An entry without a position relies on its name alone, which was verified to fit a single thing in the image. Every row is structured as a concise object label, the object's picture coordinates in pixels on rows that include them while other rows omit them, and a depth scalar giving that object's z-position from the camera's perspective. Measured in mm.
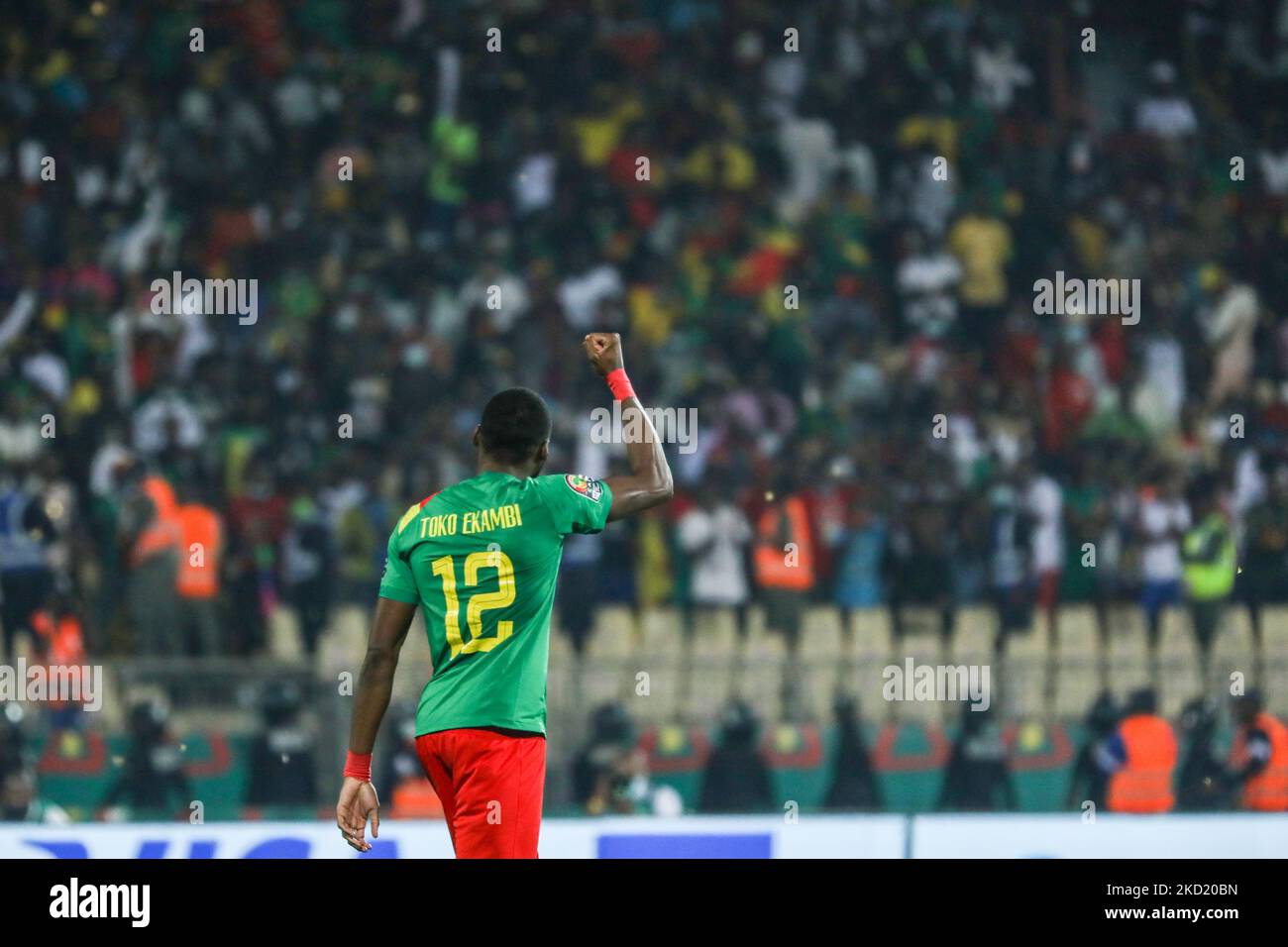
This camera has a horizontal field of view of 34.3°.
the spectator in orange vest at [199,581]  10914
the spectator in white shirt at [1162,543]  11273
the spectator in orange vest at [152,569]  10859
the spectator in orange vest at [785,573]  11117
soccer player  4664
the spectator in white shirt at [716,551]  11258
